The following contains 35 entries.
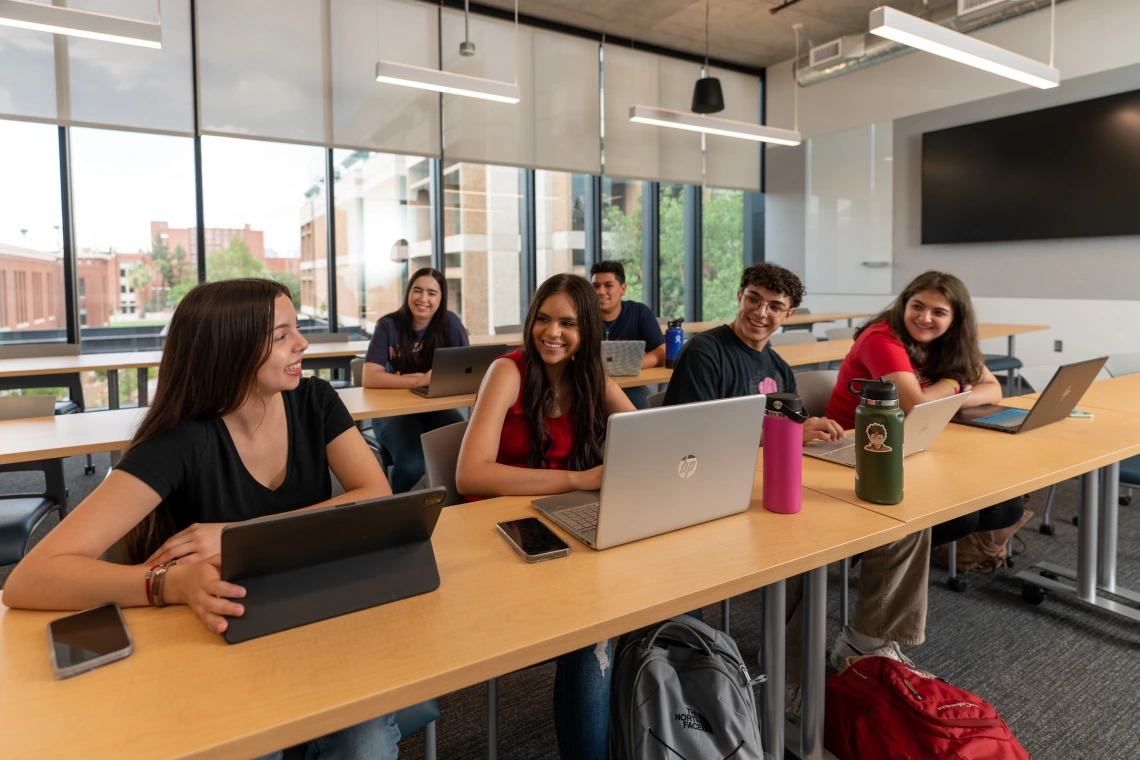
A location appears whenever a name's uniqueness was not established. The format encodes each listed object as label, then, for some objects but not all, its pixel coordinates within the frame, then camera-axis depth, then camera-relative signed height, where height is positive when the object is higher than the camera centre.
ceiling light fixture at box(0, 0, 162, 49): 3.23 +1.54
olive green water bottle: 1.44 -0.23
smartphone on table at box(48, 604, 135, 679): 0.90 -0.40
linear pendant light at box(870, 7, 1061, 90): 3.37 +1.57
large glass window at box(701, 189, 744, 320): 8.12 +1.05
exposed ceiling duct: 5.25 +2.47
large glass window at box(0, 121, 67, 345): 4.87 +0.77
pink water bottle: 1.39 -0.24
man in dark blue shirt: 3.88 +0.13
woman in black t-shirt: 1.05 -0.24
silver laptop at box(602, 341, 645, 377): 3.46 -0.10
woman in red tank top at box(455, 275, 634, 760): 1.65 -0.18
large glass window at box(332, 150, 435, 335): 5.93 +0.93
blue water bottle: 3.80 -0.03
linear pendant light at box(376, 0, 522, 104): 4.28 +1.64
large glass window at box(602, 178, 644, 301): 7.29 +1.18
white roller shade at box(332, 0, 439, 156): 5.73 +2.18
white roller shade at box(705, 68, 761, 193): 7.90 +2.16
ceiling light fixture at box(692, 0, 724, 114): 5.89 +2.04
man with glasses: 2.10 -0.04
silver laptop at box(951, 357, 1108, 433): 2.10 -0.23
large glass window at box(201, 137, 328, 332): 5.43 +1.00
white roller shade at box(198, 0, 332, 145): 5.22 +2.09
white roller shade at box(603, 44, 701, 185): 7.15 +2.21
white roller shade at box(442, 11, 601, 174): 6.25 +2.21
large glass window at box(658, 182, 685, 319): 7.77 +1.00
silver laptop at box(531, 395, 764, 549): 1.19 -0.24
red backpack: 1.48 -0.84
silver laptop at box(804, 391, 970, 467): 1.72 -0.25
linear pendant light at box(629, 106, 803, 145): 5.30 +1.71
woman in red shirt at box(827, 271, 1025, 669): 1.90 -0.18
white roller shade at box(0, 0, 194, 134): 4.71 +1.85
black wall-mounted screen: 5.45 +1.34
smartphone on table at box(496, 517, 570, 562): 1.24 -0.37
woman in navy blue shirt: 3.21 -0.07
